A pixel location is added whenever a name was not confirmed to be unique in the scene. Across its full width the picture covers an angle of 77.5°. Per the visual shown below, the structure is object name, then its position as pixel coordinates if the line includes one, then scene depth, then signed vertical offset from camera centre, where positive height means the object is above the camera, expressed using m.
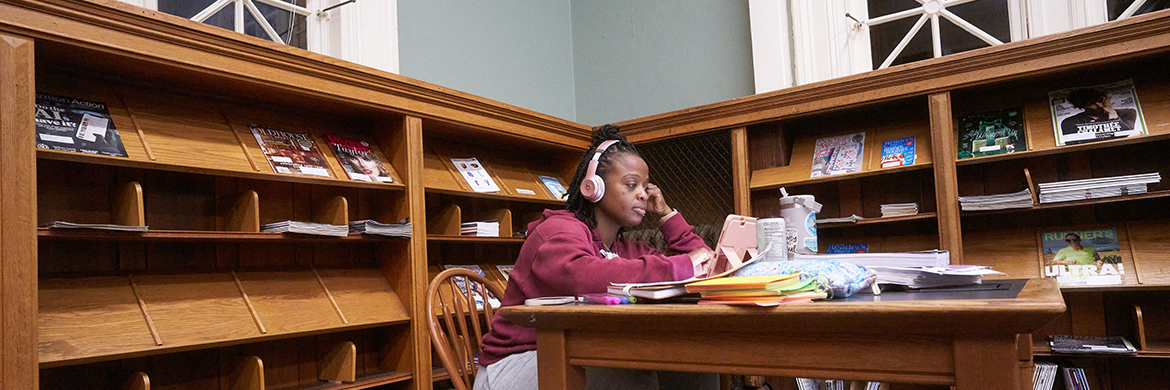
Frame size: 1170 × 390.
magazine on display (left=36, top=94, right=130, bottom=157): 1.83 +0.32
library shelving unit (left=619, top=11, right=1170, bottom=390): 2.41 +0.13
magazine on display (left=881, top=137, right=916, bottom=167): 2.82 +0.20
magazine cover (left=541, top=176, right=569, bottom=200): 3.43 +0.17
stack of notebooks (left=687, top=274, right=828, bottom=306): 0.94 -0.10
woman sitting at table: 1.42 -0.08
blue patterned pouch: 1.05 -0.09
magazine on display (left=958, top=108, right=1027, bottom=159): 2.64 +0.24
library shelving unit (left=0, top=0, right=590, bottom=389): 1.73 +0.08
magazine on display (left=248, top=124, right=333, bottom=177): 2.37 +0.28
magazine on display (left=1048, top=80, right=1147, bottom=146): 2.46 +0.28
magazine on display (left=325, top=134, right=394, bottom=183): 2.57 +0.26
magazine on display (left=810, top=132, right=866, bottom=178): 2.96 +0.22
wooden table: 0.80 -0.17
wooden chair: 1.68 -0.25
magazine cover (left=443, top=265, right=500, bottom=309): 2.89 -0.29
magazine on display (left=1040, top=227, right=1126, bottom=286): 2.48 -0.22
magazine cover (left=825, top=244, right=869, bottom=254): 3.01 -0.17
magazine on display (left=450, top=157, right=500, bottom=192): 3.02 +0.22
